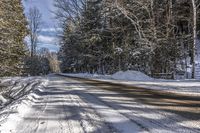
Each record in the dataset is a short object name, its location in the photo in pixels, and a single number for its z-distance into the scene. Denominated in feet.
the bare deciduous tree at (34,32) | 113.51
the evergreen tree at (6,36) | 32.39
